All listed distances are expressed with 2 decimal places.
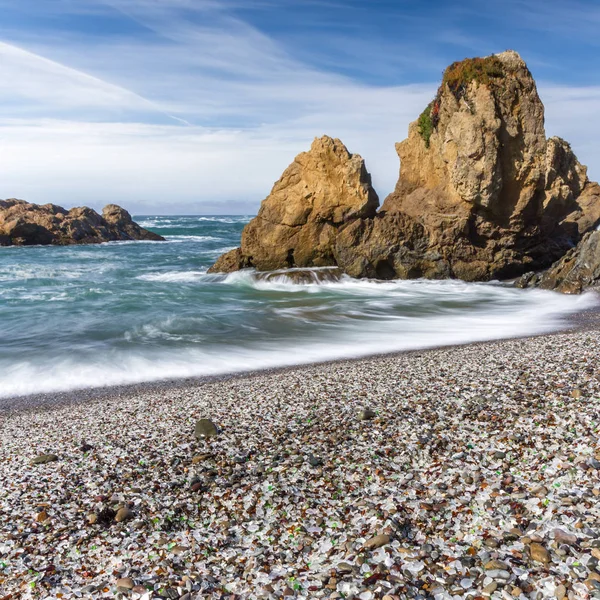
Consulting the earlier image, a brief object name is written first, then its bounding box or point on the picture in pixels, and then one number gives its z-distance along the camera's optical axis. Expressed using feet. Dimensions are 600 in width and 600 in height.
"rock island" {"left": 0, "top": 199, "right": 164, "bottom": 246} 160.45
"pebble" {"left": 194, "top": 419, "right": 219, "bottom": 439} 21.06
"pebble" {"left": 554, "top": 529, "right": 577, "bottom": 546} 12.62
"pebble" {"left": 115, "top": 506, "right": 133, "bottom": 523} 15.43
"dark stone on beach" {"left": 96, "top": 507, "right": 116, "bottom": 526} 15.37
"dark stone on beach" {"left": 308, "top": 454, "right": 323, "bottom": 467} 17.93
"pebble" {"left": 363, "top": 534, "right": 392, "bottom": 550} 13.39
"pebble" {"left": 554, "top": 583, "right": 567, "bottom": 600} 11.06
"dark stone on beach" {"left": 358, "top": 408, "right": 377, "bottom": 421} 21.54
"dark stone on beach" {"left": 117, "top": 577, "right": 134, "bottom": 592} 12.42
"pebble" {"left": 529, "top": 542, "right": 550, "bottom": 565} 12.15
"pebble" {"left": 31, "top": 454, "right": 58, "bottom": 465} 19.61
